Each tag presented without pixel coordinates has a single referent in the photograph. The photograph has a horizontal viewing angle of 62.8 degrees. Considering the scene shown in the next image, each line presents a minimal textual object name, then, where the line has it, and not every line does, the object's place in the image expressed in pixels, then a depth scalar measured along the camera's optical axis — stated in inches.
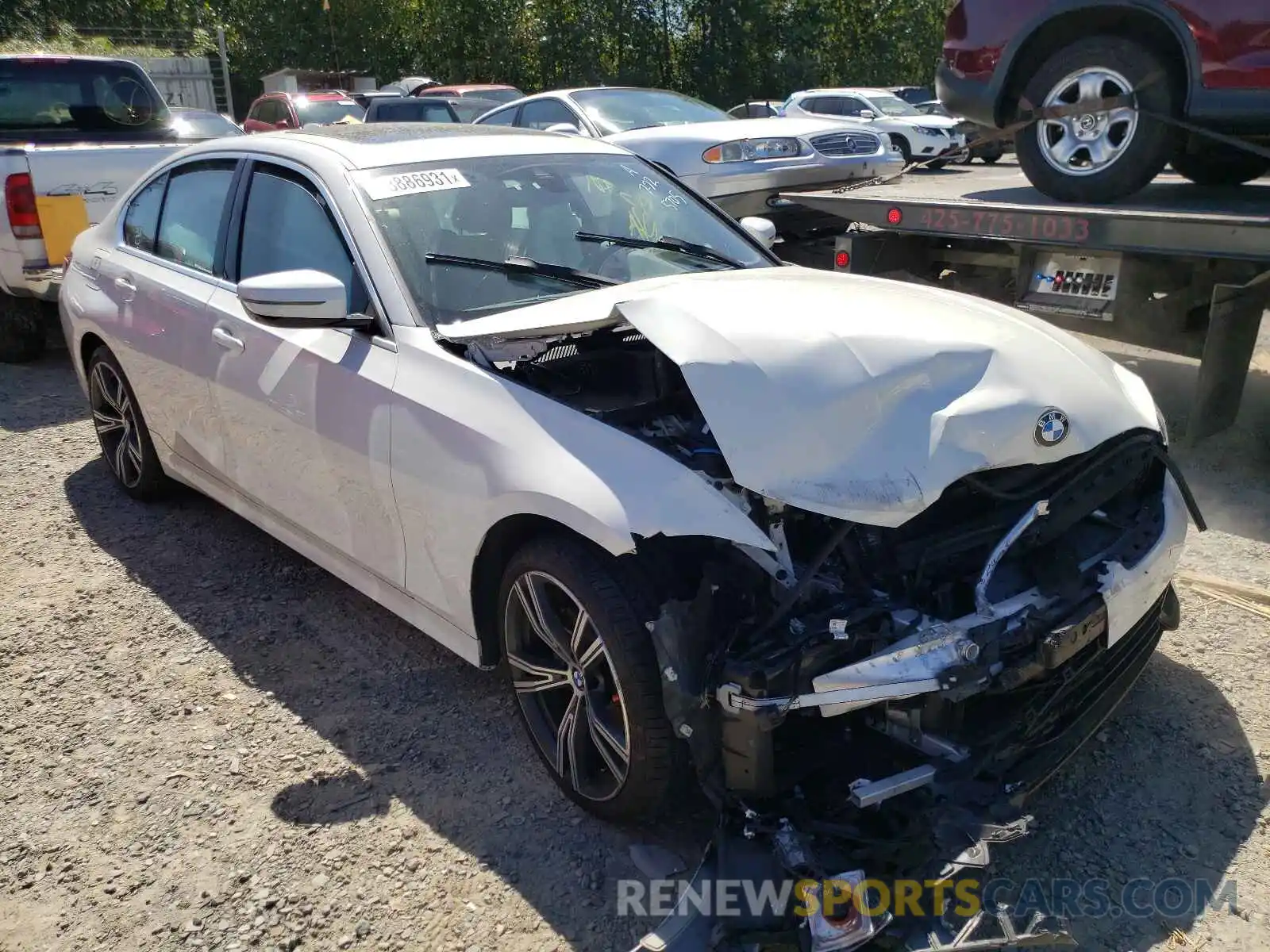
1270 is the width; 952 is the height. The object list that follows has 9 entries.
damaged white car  96.3
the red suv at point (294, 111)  706.8
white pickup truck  271.9
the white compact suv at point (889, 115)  728.3
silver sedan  298.4
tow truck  181.0
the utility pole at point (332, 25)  1342.3
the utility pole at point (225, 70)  938.1
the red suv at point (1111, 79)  181.6
